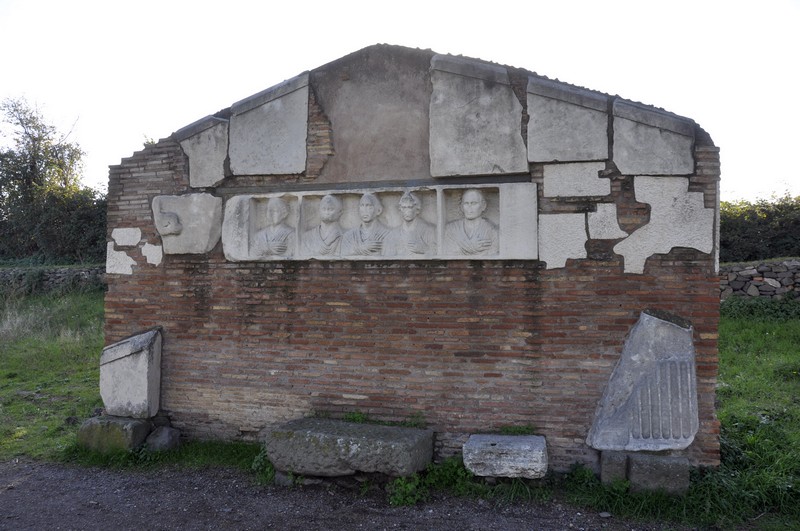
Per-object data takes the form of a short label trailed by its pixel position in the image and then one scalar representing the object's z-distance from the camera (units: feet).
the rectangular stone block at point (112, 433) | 18.43
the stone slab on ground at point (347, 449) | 15.29
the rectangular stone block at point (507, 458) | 15.06
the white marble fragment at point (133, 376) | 18.93
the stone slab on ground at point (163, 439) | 18.51
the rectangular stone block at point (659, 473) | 14.64
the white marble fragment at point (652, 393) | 15.14
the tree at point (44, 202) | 59.57
